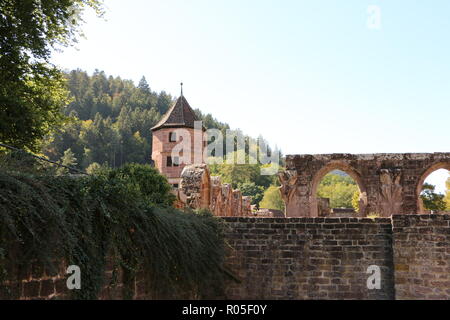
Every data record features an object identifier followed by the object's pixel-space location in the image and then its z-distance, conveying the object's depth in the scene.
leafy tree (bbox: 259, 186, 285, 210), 78.44
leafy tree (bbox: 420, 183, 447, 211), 34.91
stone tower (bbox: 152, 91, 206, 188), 32.44
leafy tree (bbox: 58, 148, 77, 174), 68.94
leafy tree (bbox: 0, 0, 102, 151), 13.73
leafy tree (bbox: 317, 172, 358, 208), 83.12
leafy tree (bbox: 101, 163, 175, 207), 11.74
